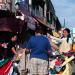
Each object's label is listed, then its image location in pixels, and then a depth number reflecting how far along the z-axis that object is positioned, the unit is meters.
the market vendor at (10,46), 8.70
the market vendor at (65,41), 6.16
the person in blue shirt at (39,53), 5.11
